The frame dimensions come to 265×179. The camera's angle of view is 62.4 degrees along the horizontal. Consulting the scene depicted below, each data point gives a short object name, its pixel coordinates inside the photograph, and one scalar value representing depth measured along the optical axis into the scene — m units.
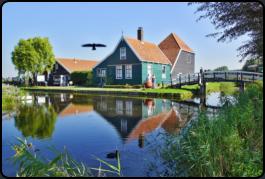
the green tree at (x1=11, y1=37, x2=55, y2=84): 34.25
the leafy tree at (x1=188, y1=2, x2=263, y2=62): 7.48
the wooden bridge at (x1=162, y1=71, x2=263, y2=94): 18.86
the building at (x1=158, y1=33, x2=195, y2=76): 29.89
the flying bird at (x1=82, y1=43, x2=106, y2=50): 9.89
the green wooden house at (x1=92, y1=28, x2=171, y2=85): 25.47
